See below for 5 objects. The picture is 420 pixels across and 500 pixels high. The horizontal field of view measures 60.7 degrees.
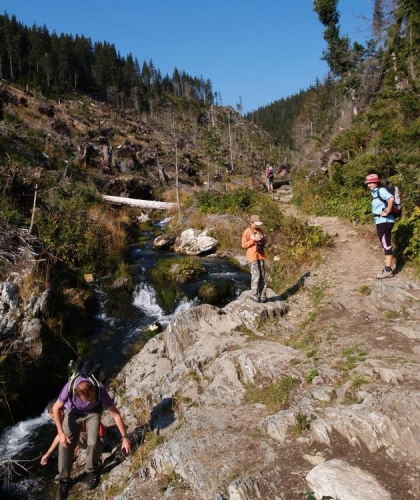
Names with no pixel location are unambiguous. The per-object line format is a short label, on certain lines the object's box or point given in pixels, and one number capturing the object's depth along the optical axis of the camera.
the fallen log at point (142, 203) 22.25
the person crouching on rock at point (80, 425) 4.91
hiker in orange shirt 7.66
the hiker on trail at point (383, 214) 7.54
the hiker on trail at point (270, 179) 24.14
